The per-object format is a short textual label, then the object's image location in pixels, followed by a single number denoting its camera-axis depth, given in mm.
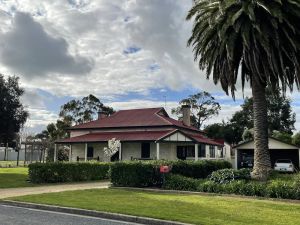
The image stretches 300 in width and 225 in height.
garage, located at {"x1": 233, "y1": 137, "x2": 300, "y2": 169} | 43219
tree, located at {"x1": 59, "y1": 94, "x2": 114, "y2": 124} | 77375
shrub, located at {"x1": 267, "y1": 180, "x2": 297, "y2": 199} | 16016
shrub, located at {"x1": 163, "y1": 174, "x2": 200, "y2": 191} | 18984
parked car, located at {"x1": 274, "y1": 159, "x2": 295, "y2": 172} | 40956
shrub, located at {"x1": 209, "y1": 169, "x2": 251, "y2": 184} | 19047
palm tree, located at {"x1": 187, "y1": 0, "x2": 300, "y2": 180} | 19312
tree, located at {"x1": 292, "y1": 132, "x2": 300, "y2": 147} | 48500
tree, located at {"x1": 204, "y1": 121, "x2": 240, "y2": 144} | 79750
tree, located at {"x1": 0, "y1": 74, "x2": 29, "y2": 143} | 31984
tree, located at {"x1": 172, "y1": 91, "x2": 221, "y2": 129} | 82938
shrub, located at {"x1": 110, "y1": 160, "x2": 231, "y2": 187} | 20672
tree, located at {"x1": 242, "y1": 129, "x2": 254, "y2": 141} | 63656
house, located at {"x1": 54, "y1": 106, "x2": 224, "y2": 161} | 43062
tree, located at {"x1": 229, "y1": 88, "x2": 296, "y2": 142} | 82438
